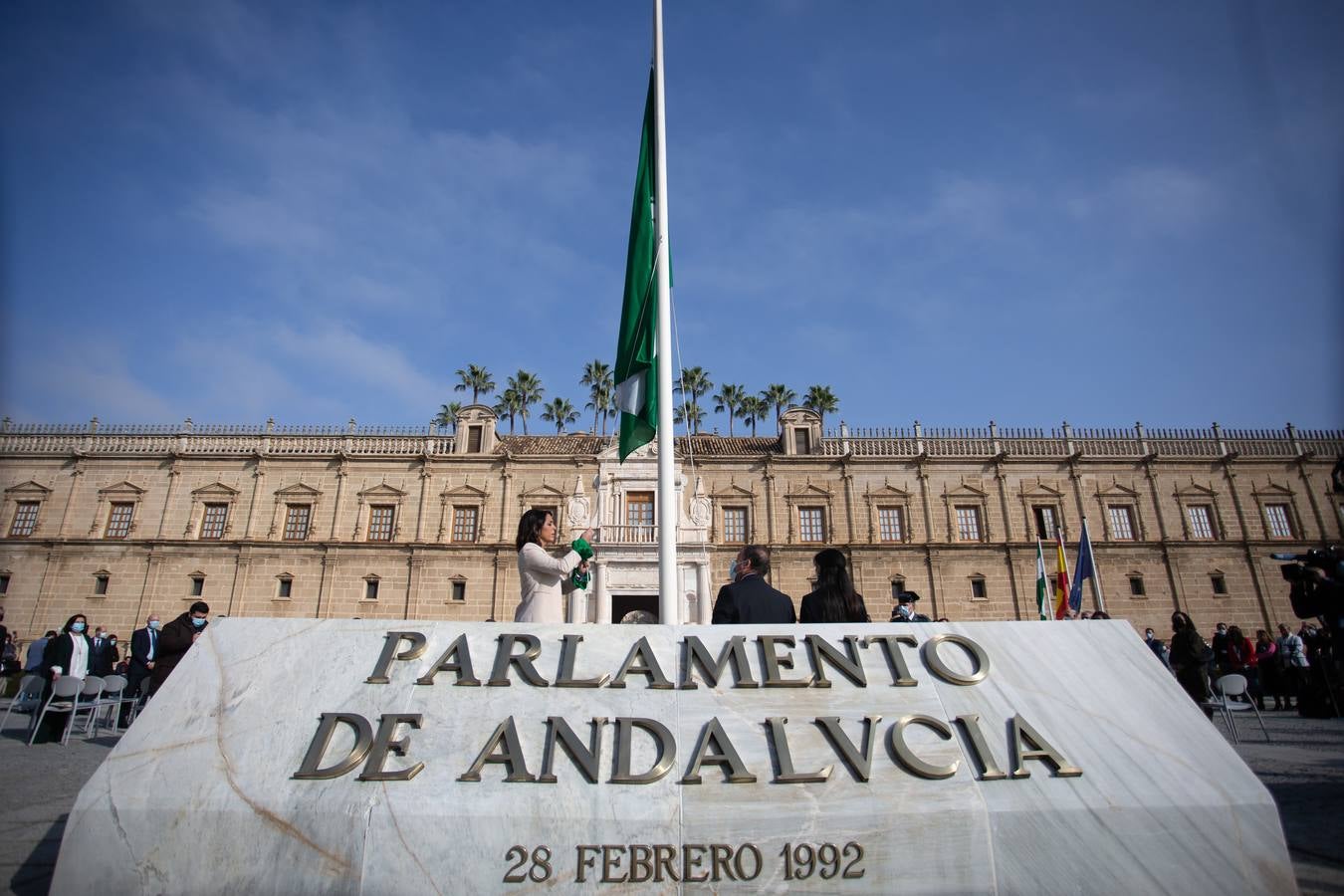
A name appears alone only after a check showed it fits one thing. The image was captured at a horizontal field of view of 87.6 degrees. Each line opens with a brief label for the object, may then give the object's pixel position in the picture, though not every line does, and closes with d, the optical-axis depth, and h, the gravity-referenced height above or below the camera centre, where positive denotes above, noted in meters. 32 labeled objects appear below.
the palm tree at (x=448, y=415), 42.63 +15.31
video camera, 5.42 +0.70
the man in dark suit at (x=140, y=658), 9.54 +0.29
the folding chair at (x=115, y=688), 8.30 -0.09
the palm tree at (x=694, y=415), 38.54 +14.13
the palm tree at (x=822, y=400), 36.22 +13.58
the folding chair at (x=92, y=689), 7.92 -0.09
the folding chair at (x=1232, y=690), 7.50 -0.16
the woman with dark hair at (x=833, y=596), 4.86 +0.53
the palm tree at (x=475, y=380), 41.31 +16.71
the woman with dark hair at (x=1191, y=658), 8.58 +0.19
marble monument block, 2.68 -0.36
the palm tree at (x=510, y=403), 41.62 +15.54
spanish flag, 18.72 +2.18
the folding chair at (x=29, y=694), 8.05 -0.14
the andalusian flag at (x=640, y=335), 6.28 +3.01
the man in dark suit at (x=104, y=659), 10.77 +0.32
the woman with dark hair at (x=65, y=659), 8.16 +0.26
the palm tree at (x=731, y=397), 41.06 +15.63
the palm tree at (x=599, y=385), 39.94 +16.22
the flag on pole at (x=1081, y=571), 18.16 +2.59
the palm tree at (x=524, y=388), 41.78 +16.43
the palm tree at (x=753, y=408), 40.50 +14.81
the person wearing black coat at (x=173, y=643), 7.89 +0.40
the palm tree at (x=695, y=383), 40.91 +16.53
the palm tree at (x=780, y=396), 39.41 +15.10
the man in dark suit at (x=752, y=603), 4.51 +0.46
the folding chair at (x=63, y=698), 7.54 -0.18
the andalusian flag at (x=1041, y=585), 19.34 +2.41
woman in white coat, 4.39 +0.63
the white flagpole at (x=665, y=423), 5.30 +1.96
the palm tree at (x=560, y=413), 42.06 +15.15
